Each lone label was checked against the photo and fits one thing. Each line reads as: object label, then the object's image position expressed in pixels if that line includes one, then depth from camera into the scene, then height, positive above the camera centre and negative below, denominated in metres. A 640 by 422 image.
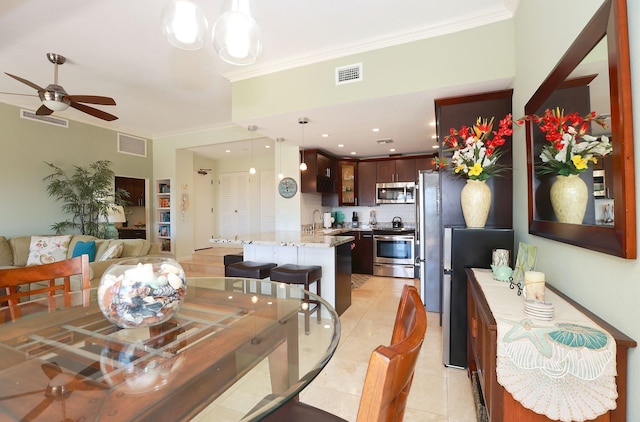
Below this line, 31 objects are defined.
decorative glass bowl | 1.09 -0.31
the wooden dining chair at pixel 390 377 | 0.50 -0.30
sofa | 3.86 -0.45
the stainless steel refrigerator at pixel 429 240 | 3.30 -0.33
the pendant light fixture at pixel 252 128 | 3.67 +1.15
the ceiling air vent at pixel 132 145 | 5.61 +1.46
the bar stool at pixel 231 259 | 3.56 -0.55
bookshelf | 6.11 +0.07
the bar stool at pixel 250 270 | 2.97 -0.58
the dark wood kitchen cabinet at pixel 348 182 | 5.95 +0.66
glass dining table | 0.76 -0.49
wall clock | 4.98 +0.48
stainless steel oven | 5.09 -0.73
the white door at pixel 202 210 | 7.10 +0.14
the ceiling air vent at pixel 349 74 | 2.86 +1.42
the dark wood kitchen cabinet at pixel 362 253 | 5.37 -0.75
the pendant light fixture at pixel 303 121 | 3.38 +1.14
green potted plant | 4.65 +0.30
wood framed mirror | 0.89 +0.27
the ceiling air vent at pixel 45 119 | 4.31 +1.57
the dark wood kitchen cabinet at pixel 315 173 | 5.01 +0.75
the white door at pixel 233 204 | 7.56 +0.31
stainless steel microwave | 5.62 +0.41
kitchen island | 3.14 -0.48
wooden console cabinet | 0.90 -0.61
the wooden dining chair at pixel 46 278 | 1.48 -0.33
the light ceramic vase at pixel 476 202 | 2.06 +0.07
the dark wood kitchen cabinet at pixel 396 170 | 5.58 +0.86
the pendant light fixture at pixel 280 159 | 4.97 +0.99
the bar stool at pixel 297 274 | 2.79 -0.60
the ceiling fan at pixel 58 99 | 2.81 +1.21
